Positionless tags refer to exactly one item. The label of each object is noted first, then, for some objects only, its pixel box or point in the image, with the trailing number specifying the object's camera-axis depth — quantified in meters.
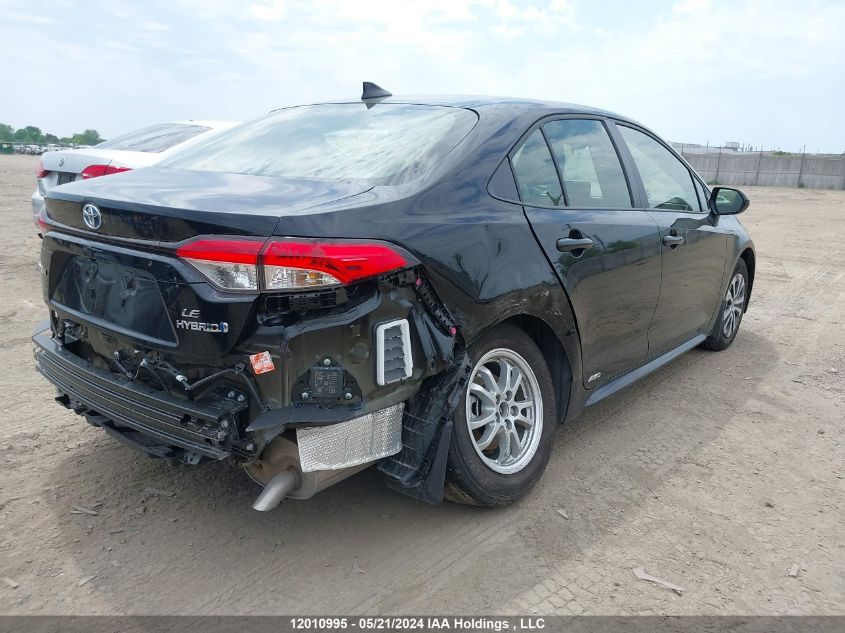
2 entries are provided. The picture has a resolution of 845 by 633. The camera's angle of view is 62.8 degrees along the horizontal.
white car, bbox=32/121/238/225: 6.80
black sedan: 2.32
